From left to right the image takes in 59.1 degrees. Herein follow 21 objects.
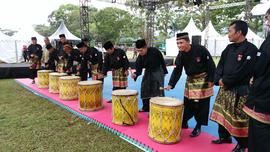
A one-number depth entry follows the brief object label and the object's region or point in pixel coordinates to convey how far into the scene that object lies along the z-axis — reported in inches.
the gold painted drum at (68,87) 222.4
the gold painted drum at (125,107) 152.9
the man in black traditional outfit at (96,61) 231.8
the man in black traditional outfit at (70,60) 257.1
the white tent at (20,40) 671.4
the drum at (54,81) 248.4
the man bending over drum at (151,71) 176.1
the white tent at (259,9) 358.4
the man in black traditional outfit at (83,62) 231.4
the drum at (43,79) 278.7
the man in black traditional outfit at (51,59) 289.5
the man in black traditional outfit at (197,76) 133.0
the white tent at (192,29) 776.5
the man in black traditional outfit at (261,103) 71.1
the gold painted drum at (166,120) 123.6
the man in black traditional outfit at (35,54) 307.1
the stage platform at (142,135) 121.3
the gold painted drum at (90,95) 186.1
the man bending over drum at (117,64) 201.5
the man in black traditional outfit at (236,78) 103.4
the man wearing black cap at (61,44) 267.2
